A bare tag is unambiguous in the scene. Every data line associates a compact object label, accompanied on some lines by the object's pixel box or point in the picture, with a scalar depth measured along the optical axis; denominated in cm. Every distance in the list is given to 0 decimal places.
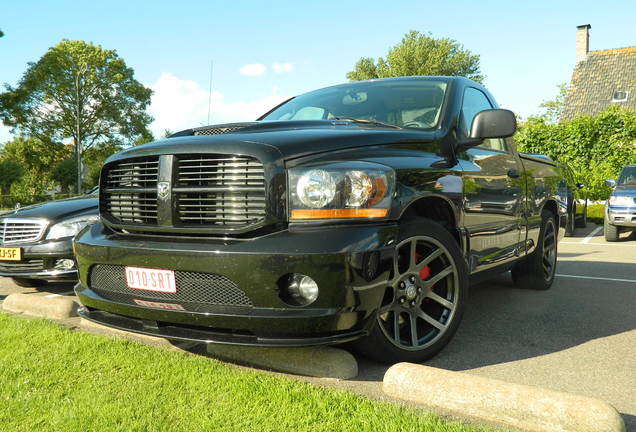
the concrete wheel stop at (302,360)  292
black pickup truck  254
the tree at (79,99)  4153
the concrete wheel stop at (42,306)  433
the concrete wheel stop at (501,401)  216
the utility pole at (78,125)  3953
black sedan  508
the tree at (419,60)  4559
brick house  2605
